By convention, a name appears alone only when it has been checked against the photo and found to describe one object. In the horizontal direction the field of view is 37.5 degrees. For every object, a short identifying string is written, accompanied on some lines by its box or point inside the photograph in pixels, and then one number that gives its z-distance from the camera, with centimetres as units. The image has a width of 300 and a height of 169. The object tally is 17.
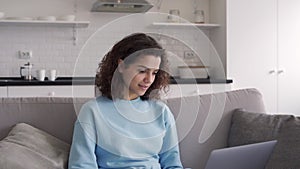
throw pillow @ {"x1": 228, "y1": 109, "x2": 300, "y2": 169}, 186
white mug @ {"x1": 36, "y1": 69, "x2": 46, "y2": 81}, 396
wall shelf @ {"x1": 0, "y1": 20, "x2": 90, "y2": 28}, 404
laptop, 134
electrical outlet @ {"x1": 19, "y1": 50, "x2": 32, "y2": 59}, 431
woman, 158
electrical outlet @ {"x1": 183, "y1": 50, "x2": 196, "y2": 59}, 385
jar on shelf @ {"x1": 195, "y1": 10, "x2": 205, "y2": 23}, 454
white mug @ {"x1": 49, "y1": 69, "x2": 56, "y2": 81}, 405
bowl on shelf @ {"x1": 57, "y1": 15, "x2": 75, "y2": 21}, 418
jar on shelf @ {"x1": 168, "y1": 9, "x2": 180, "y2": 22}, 432
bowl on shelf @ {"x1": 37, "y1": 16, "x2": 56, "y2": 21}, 414
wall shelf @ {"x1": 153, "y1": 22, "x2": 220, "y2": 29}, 430
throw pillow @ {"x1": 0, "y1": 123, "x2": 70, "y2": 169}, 160
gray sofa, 193
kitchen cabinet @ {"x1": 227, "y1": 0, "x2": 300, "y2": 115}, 426
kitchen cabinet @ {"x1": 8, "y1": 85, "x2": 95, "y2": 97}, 369
